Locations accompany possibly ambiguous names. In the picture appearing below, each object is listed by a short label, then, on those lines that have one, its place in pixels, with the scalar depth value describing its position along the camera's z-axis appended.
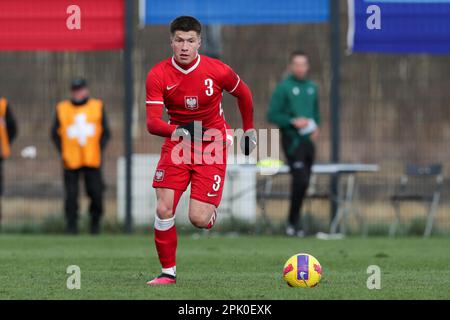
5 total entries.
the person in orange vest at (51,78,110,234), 15.91
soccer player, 9.07
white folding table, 15.52
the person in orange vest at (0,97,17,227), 16.69
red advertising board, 16.58
